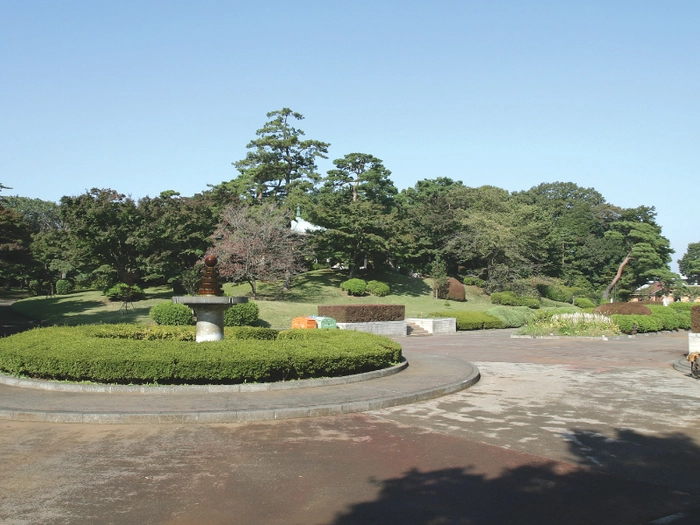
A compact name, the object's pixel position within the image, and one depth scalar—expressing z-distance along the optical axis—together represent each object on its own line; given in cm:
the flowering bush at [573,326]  2725
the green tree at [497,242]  4716
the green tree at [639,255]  5828
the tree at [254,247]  3622
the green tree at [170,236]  3622
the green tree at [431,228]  4875
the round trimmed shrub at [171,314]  2502
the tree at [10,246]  2895
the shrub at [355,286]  4169
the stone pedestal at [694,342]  1758
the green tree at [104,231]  3519
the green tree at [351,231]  4238
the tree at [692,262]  6954
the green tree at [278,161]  5050
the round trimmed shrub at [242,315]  2600
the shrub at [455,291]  4469
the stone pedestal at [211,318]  1296
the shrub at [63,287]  4738
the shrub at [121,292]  3500
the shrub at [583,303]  5091
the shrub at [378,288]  4216
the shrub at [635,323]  2869
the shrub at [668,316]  3158
